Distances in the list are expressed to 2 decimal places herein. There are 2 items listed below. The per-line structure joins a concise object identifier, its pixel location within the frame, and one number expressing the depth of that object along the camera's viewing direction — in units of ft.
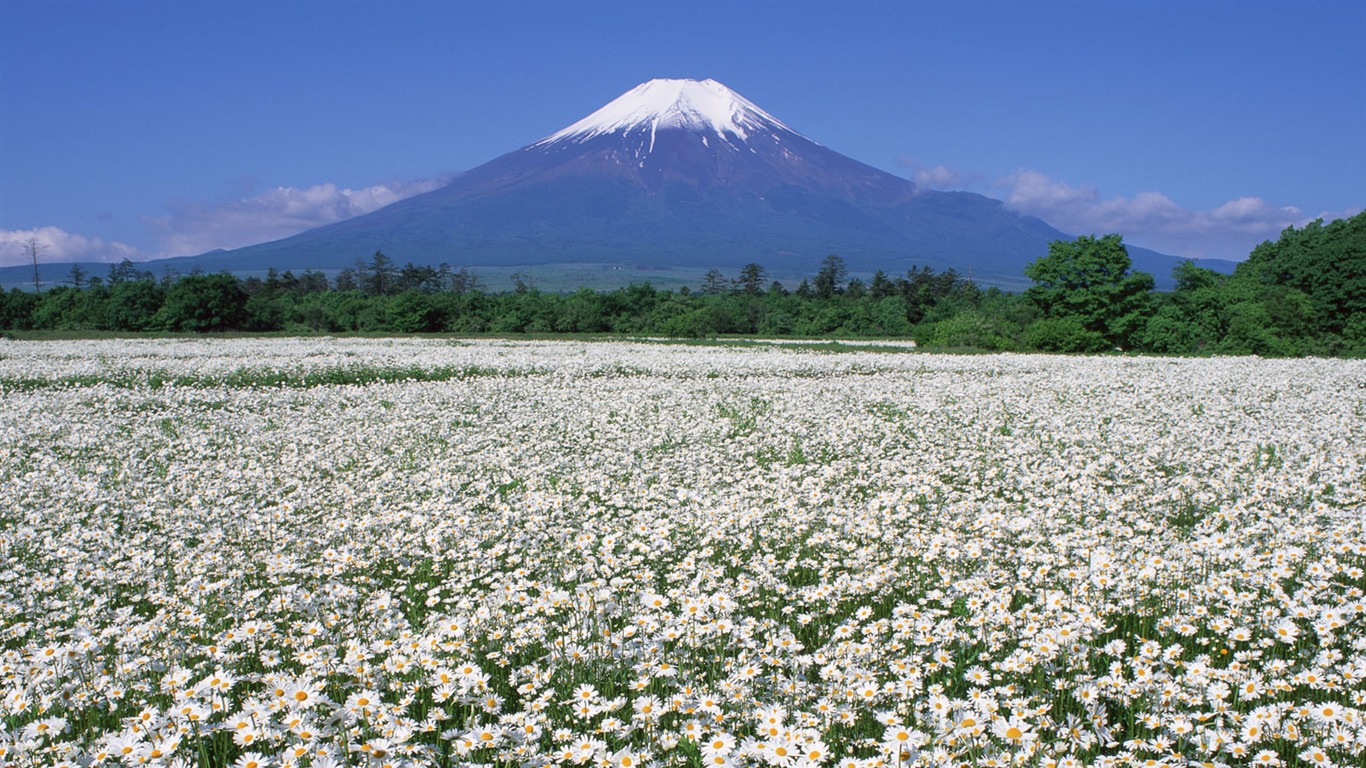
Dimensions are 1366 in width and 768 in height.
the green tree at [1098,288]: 167.12
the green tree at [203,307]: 255.70
